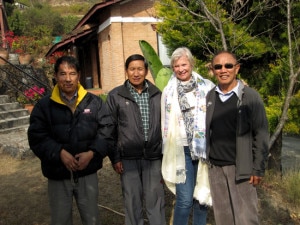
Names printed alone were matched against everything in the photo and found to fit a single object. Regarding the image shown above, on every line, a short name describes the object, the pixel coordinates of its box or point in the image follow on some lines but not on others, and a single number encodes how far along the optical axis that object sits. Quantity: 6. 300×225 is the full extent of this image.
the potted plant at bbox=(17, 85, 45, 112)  9.77
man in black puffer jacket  2.59
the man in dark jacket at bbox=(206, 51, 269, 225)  2.56
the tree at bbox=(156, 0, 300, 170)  4.50
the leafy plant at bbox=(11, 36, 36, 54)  15.92
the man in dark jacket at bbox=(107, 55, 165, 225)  2.94
